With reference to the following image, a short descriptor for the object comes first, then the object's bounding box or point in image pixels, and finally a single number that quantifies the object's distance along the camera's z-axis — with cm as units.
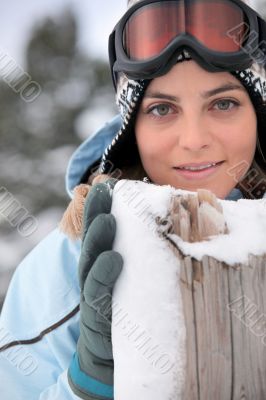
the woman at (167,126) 158
